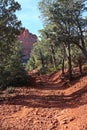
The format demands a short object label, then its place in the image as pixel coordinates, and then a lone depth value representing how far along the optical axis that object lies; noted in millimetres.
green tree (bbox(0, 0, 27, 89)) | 8933
